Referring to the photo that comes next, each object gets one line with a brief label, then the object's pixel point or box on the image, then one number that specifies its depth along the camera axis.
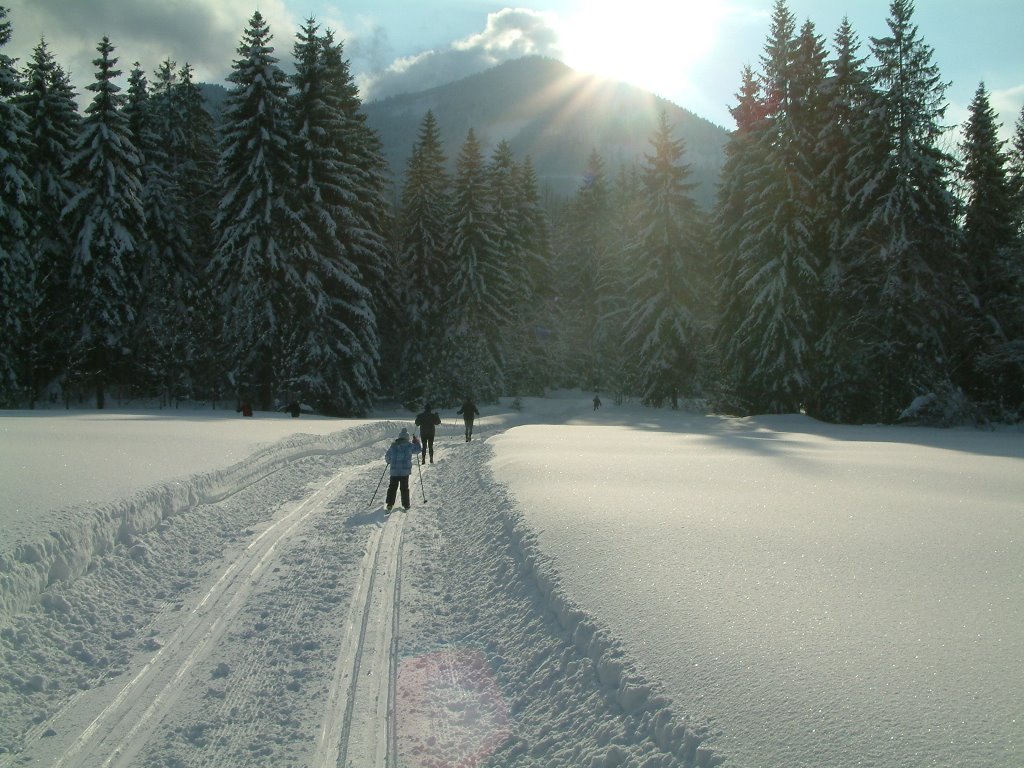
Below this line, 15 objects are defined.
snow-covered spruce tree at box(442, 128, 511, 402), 40.19
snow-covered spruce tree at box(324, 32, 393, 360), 34.03
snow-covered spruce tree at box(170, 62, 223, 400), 35.06
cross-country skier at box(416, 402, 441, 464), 19.73
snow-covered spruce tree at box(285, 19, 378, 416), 30.41
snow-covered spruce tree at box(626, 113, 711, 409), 34.69
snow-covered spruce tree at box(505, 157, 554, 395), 47.62
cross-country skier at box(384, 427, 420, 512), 12.91
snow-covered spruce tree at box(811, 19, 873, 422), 25.77
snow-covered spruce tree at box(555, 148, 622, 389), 53.69
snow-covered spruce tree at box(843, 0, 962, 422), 23.81
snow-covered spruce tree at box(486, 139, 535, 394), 44.91
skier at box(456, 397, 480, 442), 25.14
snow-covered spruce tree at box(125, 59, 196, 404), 32.59
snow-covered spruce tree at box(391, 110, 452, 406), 40.97
